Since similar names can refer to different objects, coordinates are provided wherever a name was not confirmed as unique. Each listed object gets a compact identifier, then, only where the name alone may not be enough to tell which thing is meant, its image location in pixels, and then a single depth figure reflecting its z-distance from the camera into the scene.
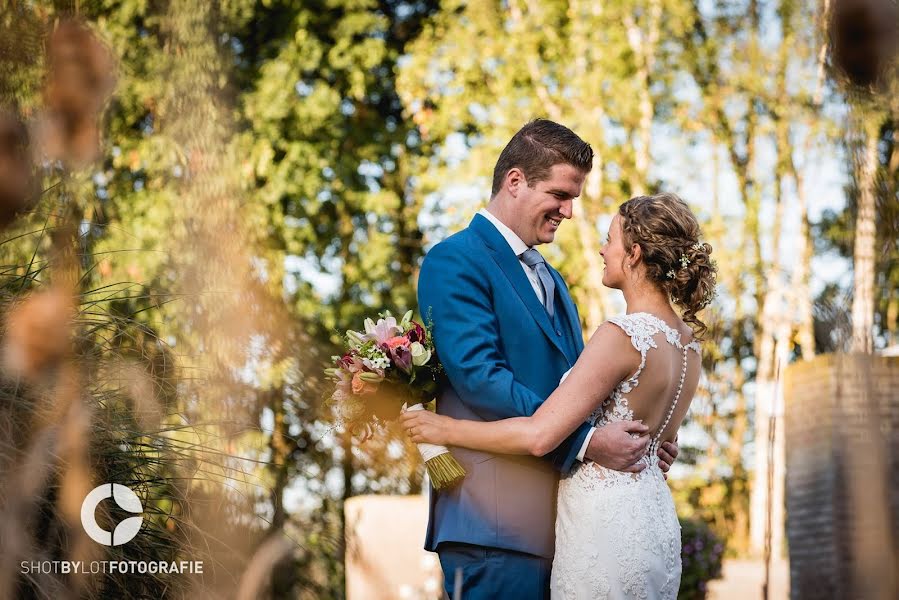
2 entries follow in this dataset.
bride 2.90
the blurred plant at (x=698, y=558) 8.10
